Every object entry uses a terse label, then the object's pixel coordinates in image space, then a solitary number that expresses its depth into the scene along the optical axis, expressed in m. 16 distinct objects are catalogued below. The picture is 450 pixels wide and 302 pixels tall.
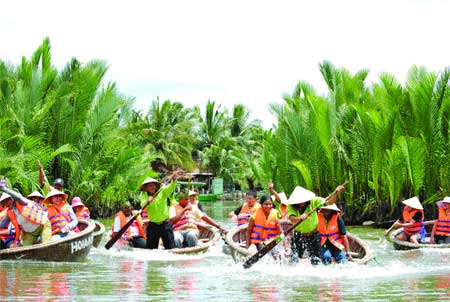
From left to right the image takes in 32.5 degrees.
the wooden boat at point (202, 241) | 14.97
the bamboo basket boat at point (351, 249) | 11.88
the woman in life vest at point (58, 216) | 13.83
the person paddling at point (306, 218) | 11.30
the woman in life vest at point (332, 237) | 11.62
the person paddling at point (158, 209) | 13.87
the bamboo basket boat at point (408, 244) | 15.53
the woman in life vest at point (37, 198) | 14.18
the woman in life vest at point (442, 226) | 16.08
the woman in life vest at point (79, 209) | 17.64
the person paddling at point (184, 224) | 15.22
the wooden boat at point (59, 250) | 12.52
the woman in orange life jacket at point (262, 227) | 12.27
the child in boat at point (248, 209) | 16.30
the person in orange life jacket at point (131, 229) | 15.56
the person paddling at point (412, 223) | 16.48
